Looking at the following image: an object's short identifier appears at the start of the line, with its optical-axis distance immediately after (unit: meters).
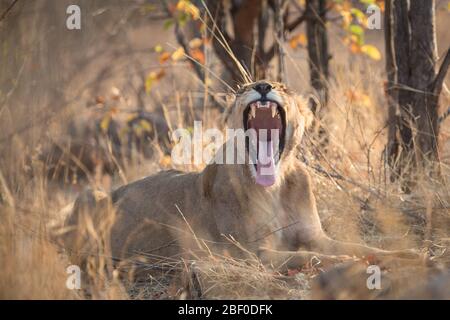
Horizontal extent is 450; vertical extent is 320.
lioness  10.31
